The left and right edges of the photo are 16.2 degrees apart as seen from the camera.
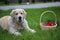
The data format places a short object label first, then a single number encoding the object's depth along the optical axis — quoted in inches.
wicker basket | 193.3
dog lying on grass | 185.9
